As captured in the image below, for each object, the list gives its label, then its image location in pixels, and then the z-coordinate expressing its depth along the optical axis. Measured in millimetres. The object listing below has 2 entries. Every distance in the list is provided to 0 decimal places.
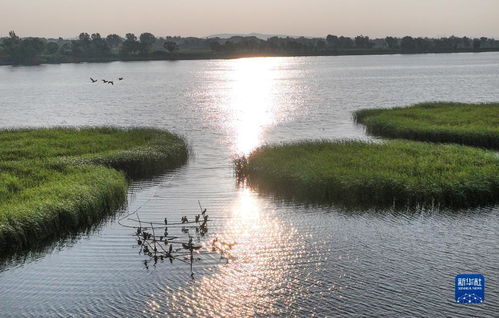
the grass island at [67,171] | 32625
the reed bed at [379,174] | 38406
